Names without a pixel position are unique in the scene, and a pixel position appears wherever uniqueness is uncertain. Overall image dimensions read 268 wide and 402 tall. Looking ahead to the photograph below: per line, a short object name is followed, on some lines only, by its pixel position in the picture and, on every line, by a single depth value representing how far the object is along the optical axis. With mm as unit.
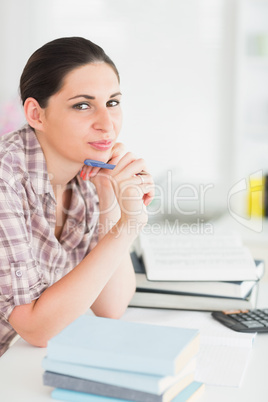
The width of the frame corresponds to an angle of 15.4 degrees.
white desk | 1355
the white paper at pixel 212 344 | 1414
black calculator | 1558
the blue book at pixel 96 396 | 1304
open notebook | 1654
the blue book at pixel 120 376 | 1272
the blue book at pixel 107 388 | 1280
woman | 1548
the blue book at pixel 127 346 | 1273
